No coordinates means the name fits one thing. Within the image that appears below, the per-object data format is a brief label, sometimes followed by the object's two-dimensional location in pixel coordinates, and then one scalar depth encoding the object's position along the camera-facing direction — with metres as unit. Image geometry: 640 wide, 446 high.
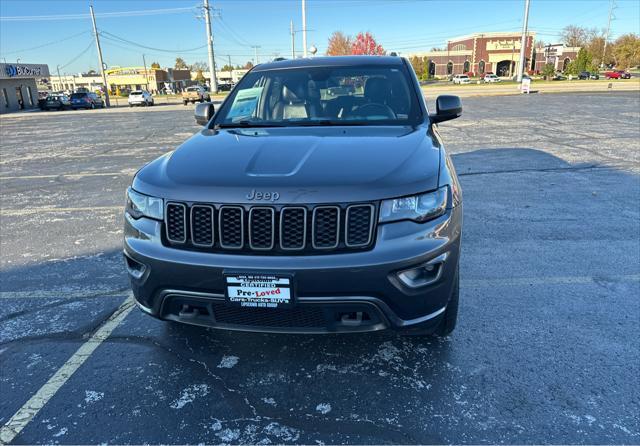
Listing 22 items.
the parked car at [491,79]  70.89
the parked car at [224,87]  64.68
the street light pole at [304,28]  37.97
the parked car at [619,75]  68.05
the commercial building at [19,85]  46.94
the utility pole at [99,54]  48.83
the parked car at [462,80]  71.22
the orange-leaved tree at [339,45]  59.38
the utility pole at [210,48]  47.50
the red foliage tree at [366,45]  60.47
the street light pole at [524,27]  37.47
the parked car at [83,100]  42.38
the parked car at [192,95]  40.19
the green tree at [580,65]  73.12
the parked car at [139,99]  44.41
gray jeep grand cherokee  2.25
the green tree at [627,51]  84.16
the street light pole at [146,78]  103.19
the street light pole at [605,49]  92.81
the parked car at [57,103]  42.16
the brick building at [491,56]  98.69
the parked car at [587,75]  68.78
